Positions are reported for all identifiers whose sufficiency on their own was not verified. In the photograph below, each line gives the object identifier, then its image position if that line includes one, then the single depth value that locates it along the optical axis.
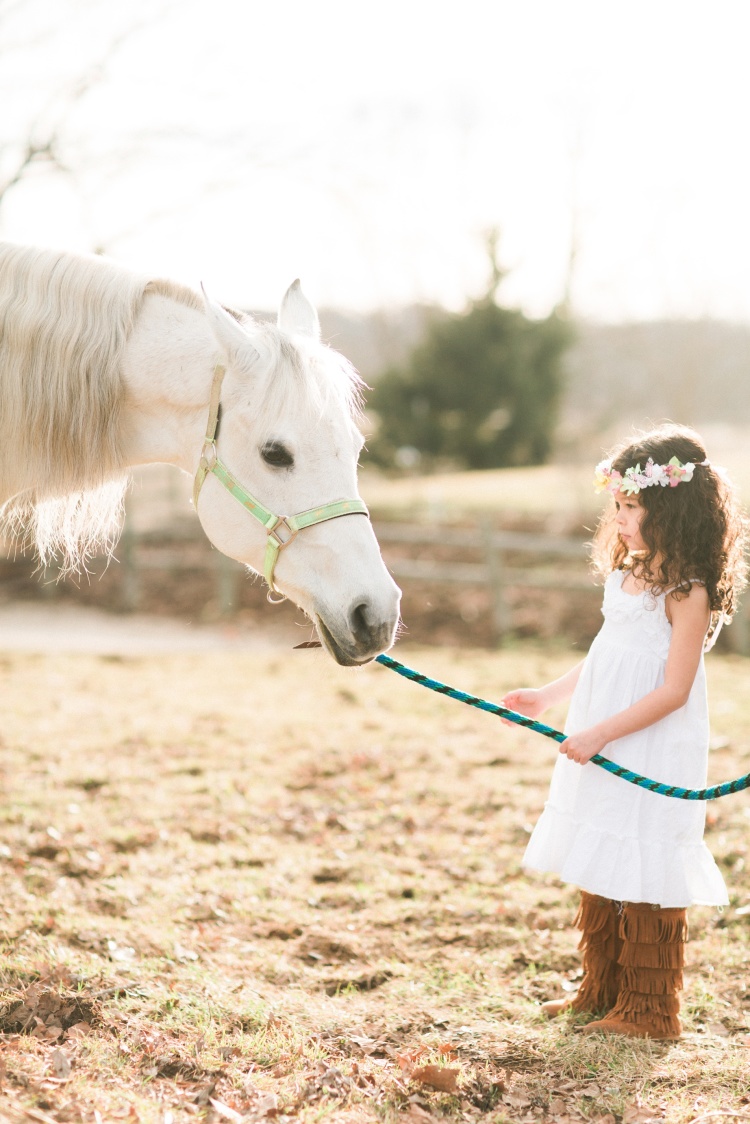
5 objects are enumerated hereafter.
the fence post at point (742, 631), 8.85
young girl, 2.41
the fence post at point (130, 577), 11.76
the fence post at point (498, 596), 9.62
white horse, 2.38
